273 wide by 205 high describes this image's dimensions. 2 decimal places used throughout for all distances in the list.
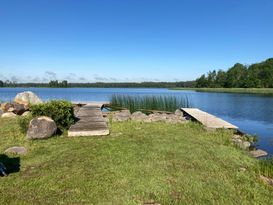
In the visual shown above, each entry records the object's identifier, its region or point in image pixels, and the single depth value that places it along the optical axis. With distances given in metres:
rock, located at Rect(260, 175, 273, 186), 3.43
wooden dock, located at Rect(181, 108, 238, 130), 7.81
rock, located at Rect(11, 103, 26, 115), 10.08
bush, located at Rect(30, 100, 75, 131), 6.25
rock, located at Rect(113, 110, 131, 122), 8.68
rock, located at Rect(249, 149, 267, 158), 5.58
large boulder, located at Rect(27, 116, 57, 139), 5.49
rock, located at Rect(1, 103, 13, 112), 10.37
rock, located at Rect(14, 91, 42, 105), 11.05
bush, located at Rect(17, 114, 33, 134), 6.08
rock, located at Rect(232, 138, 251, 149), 5.87
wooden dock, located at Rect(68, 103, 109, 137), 5.95
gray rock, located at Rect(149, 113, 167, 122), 8.77
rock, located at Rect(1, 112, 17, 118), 9.33
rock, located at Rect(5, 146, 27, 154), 4.47
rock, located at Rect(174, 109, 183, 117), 11.36
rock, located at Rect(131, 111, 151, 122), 8.75
